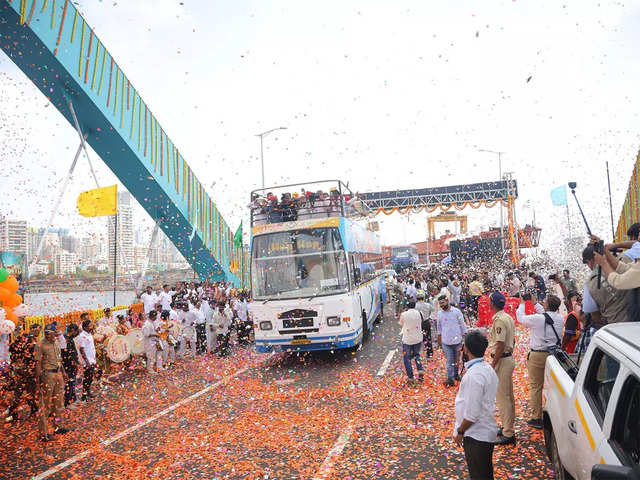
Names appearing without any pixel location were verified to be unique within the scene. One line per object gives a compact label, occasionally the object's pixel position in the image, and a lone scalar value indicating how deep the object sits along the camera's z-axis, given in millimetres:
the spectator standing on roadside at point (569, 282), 13136
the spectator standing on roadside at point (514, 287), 17556
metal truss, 38062
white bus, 10719
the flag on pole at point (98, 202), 16781
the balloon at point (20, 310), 10359
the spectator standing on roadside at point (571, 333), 6652
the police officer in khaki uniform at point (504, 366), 5766
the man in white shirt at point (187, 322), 13656
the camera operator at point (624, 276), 3990
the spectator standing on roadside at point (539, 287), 17656
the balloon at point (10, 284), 10208
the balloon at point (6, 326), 9320
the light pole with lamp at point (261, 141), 30422
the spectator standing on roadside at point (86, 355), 9430
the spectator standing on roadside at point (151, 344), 11875
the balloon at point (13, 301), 10172
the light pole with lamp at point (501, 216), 39375
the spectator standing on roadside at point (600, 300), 4785
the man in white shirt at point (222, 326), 13500
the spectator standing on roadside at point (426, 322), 11125
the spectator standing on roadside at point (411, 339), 8883
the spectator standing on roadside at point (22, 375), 8484
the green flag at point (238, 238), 25562
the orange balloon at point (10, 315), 9970
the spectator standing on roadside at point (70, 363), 9102
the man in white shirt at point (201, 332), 13880
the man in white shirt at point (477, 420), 3768
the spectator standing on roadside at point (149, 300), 16688
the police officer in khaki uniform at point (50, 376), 7633
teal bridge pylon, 13320
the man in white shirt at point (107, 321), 12203
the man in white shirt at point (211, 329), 13895
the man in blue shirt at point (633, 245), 4633
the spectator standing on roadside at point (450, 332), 8586
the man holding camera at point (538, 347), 5887
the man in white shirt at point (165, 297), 16884
